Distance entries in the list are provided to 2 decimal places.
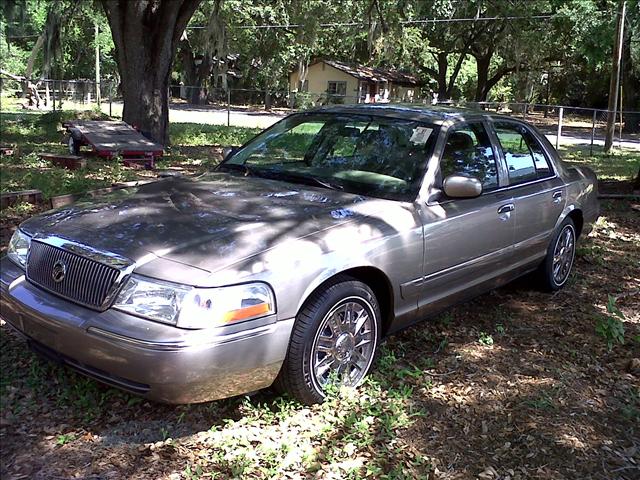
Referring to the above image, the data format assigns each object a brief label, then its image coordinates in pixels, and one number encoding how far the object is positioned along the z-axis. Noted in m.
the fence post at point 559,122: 19.83
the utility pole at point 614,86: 18.27
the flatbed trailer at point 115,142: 11.29
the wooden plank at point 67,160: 10.25
